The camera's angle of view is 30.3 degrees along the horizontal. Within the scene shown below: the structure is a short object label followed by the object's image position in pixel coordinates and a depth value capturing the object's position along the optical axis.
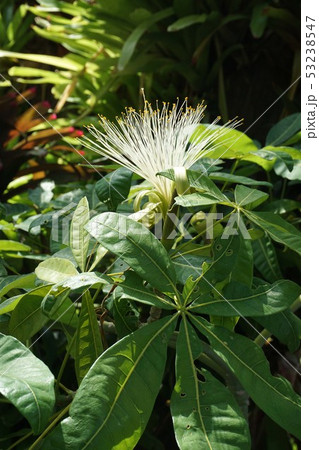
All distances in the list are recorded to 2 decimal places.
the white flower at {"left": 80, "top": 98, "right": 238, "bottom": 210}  0.70
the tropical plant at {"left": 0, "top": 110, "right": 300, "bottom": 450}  0.54
